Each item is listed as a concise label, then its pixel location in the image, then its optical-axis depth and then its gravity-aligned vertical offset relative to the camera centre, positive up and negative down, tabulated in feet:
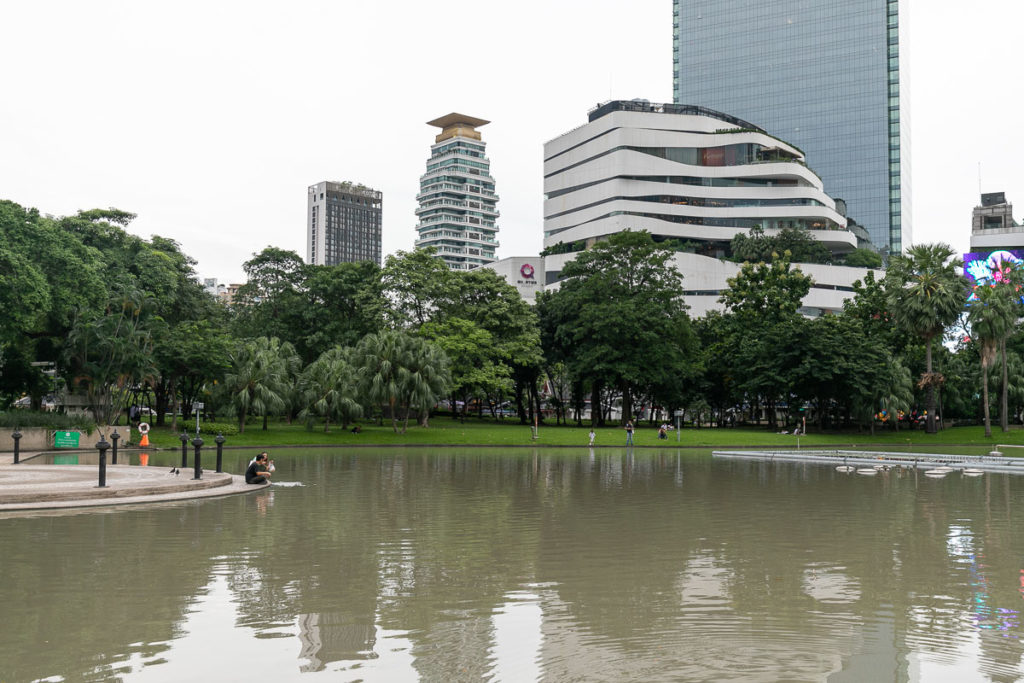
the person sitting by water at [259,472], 73.82 -7.59
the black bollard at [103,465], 62.28 -5.96
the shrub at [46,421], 126.11 -5.37
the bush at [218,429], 155.16 -7.92
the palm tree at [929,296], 192.24 +22.07
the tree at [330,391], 166.91 -0.65
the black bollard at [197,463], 70.61 -6.61
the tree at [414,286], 222.07 +27.64
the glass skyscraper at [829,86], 506.07 +195.07
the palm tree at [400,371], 165.78 +3.42
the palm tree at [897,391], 197.88 -0.43
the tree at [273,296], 241.55 +27.69
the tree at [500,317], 215.31 +19.31
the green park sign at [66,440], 127.85 -8.28
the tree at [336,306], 233.35 +24.06
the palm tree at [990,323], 180.86 +14.66
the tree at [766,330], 205.98 +15.70
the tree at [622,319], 206.28 +18.14
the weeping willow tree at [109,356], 139.03 +5.40
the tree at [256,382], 161.39 +1.13
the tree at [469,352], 200.13 +8.94
